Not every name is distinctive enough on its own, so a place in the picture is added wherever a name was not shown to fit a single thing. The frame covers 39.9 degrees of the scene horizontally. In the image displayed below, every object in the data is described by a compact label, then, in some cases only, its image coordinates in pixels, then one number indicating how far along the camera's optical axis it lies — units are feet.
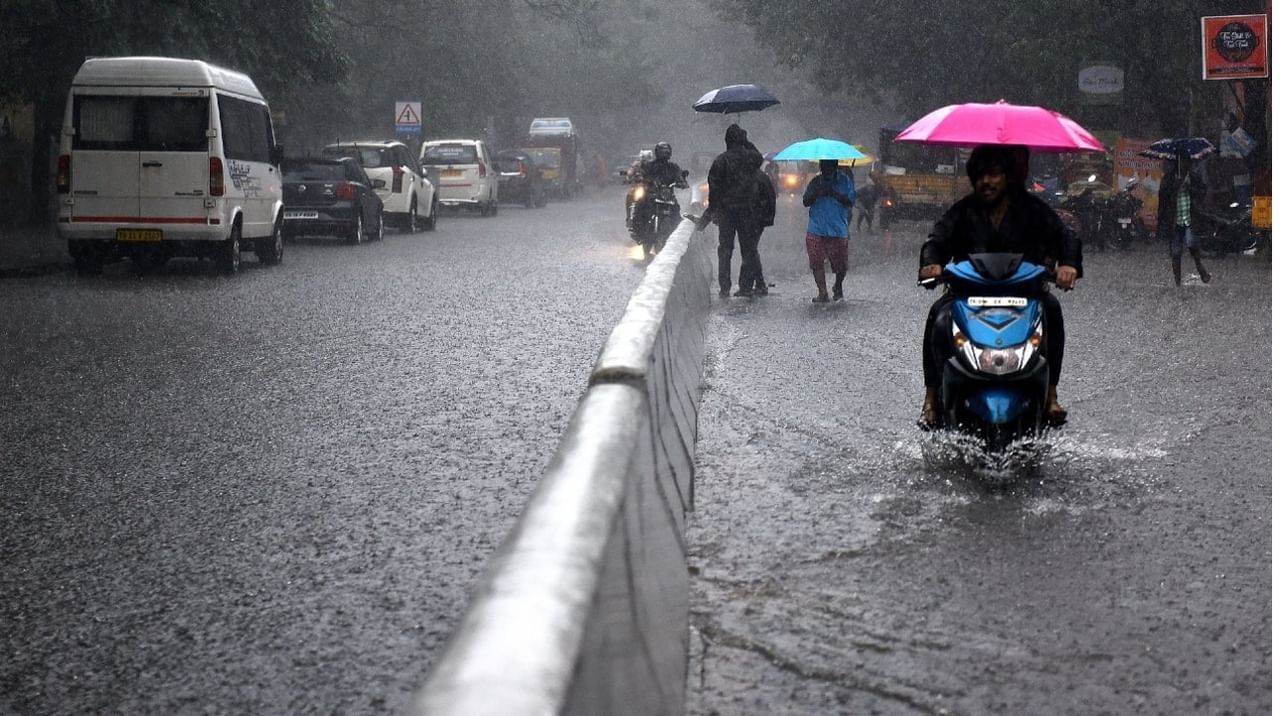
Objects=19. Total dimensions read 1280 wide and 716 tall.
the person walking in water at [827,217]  53.11
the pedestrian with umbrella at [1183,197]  64.34
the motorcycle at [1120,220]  94.68
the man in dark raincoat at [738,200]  56.03
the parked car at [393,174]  103.09
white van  63.72
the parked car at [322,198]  88.99
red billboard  83.82
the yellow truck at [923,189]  123.24
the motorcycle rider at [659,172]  76.48
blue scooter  23.89
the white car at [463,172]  136.26
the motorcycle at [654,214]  77.92
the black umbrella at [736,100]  70.64
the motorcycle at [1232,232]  85.20
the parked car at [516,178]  164.45
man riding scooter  25.26
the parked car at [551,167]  196.44
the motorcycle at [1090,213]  94.99
